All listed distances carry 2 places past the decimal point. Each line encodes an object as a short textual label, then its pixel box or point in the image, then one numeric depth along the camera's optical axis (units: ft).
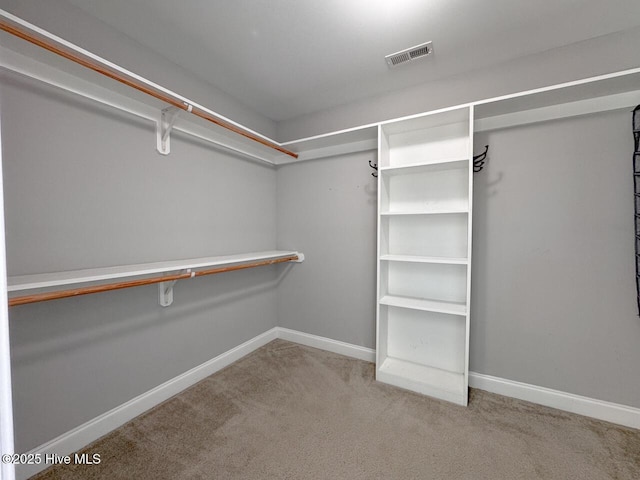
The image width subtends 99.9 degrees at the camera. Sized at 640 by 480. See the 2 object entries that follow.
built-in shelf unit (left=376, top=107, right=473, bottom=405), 6.65
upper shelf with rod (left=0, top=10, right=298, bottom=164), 3.77
